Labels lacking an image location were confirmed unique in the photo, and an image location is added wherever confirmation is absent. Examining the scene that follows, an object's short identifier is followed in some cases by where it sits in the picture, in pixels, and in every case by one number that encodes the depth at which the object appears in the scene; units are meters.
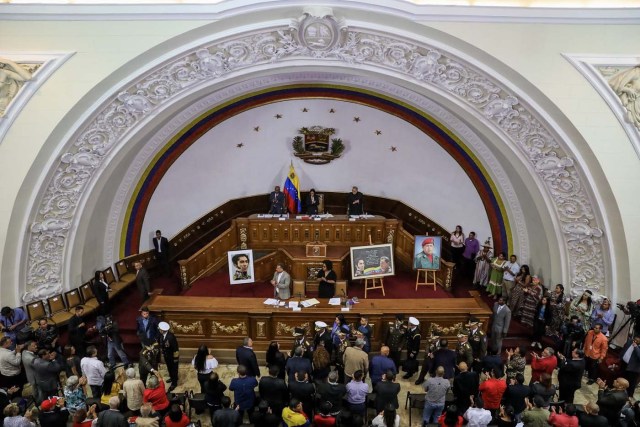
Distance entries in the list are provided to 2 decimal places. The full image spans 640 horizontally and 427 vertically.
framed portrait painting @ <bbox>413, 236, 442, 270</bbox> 10.82
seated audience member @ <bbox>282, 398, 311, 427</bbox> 5.95
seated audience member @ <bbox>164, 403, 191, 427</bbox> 5.73
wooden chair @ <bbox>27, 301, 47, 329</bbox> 9.16
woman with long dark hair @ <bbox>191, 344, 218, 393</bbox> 7.30
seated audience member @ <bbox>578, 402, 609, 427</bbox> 5.78
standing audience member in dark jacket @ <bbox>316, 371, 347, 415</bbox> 6.40
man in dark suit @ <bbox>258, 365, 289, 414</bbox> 6.61
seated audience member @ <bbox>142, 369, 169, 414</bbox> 6.43
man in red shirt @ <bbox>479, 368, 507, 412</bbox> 6.68
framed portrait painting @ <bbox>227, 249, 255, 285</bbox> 10.32
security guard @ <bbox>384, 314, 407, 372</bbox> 8.24
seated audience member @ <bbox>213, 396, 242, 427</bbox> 5.86
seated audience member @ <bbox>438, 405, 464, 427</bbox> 5.70
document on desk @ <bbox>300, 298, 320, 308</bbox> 9.08
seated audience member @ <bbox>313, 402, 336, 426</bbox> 6.06
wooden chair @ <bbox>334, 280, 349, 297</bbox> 10.14
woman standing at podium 9.94
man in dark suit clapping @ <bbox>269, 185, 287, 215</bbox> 13.16
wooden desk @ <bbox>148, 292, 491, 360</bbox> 9.02
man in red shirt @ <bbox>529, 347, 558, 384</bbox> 7.29
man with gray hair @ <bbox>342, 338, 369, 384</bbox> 7.28
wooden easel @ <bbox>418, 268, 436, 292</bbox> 11.18
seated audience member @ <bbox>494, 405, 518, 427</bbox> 6.32
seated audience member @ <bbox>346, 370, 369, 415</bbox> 6.59
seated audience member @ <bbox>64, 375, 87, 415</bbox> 6.45
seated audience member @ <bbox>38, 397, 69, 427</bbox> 6.05
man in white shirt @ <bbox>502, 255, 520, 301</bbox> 11.03
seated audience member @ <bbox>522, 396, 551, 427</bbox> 5.96
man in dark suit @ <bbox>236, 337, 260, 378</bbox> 7.26
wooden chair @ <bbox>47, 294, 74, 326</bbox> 9.52
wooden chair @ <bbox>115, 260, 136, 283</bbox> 11.88
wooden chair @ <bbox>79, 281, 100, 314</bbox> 10.21
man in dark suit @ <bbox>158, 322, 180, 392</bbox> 7.82
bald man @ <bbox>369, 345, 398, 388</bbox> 7.17
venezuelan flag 13.47
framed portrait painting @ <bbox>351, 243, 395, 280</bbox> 10.44
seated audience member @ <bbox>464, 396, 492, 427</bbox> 5.98
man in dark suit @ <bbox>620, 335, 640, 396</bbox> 7.61
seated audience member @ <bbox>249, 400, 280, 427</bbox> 6.05
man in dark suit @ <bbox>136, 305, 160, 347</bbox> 8.13
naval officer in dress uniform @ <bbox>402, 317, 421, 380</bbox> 8.22
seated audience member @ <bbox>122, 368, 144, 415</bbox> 6.57
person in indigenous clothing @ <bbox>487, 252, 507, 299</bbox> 11.27
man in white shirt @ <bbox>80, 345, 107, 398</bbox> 7.19
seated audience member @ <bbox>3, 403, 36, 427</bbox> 5.70
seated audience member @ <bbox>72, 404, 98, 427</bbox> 5.72
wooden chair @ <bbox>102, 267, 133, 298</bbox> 11.28
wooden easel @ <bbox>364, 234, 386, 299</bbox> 10.82
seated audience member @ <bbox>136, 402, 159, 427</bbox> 5.72
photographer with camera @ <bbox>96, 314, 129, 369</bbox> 8.39
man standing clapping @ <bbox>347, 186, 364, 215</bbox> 13.18
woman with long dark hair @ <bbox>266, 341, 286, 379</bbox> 7.47
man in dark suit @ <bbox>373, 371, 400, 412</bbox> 6.45
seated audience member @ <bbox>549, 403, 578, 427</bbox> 5.83
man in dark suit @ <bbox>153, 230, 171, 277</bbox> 12.38
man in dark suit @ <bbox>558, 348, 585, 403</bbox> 7.31
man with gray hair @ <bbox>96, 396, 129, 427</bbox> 5.70
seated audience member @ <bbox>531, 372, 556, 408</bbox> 6.71
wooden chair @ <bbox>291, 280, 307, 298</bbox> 9.93
